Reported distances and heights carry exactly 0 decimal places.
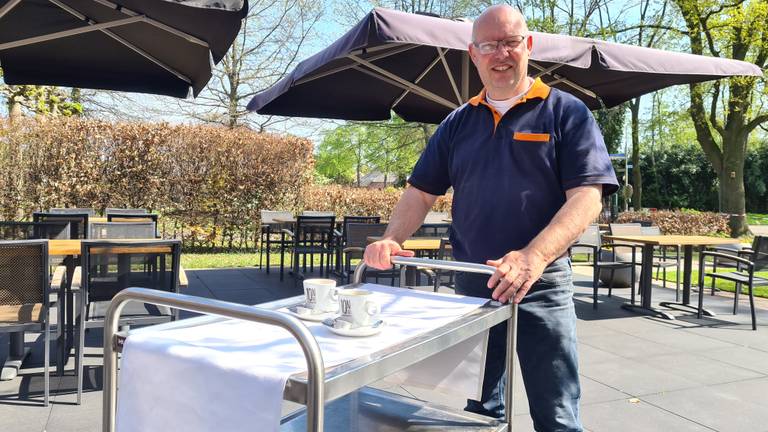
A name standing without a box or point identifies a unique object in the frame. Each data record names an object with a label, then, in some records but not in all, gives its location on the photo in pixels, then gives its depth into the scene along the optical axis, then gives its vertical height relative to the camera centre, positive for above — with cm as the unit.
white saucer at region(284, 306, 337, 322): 134 -29
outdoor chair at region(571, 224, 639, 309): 654 -62
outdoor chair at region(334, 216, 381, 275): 761 -54
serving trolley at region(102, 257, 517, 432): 87 -29
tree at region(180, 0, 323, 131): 1819 +433
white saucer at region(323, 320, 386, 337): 119 -28
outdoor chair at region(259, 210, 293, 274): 859 -39
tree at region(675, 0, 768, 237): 1575 +360
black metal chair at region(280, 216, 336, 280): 752 -52
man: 171 +4
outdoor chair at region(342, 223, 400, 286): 627 -39
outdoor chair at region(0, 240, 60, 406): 333 -61
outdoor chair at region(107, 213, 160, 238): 664 -32
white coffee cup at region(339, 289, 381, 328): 123 -24
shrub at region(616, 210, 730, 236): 1617 -39
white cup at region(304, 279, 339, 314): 140 -25
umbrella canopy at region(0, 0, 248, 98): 392 +123
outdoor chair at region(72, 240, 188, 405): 352 -60
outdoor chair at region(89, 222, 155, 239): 516 -37
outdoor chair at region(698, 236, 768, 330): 582 -65
